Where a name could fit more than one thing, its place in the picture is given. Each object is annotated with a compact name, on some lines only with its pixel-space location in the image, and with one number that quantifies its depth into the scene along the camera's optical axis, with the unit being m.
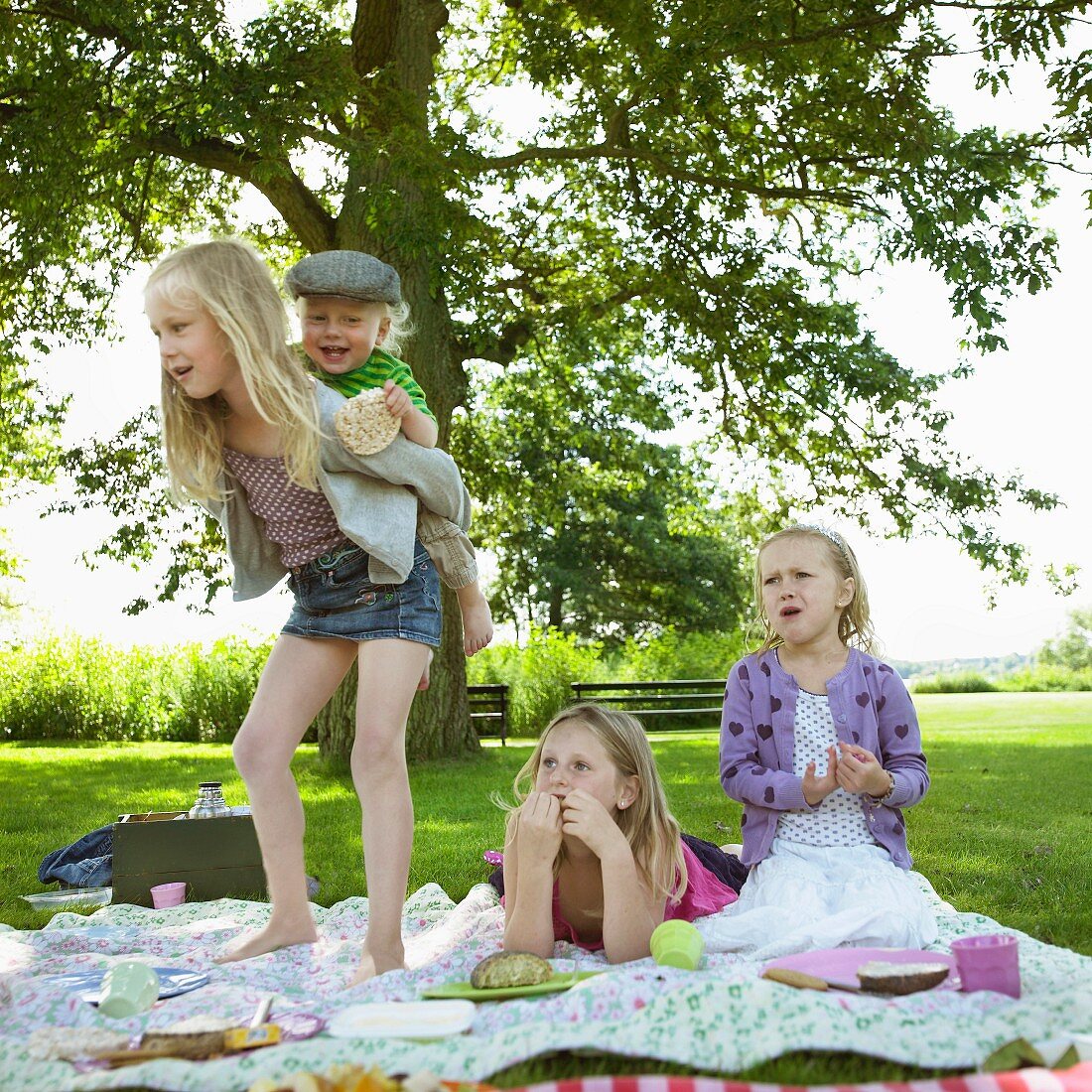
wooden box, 4.07
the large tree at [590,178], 7.46
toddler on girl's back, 3.15
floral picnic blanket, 2.00
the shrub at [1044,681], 28.42
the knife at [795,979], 2.40
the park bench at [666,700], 14.55
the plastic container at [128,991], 2.50
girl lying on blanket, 2.81
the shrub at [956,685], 27.84
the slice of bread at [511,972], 2.51
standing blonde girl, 2.86
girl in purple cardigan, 3.01
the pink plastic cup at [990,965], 2.33
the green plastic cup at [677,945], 2.57
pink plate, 2.50
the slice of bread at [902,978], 2.36
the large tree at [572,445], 12.86
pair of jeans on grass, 4.45
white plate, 2.18
